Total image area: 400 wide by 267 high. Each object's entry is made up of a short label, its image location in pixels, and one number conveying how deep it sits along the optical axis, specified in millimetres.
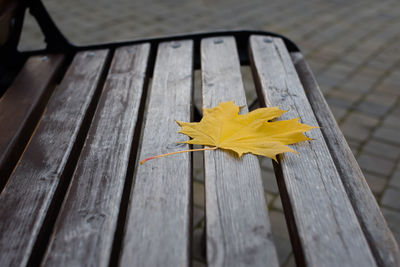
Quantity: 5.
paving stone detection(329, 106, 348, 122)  2678
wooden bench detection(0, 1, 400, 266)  838
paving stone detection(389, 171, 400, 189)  2155
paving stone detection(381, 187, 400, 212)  2031
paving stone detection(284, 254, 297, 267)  1775
